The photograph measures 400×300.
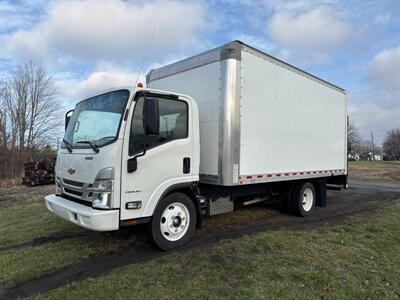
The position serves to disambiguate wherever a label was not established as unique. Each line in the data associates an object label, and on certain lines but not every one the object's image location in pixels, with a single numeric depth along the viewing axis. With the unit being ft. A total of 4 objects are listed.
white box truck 15.31
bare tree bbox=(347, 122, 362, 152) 260.29
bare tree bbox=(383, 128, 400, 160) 337.11
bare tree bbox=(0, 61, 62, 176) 80.02
